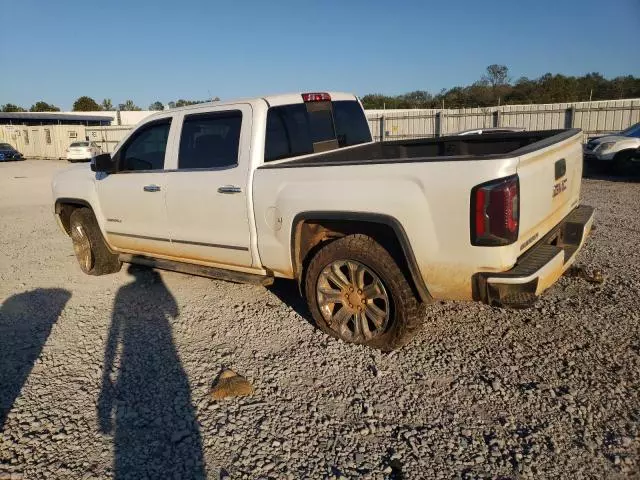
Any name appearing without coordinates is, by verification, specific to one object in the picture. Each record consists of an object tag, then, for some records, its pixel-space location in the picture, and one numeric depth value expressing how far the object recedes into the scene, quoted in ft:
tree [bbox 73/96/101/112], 246.68
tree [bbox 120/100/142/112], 255.99
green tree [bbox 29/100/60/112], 250.62
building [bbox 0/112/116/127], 170.71
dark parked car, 110.99
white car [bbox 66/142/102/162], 101.09
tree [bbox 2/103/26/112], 245.45
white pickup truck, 10.05
